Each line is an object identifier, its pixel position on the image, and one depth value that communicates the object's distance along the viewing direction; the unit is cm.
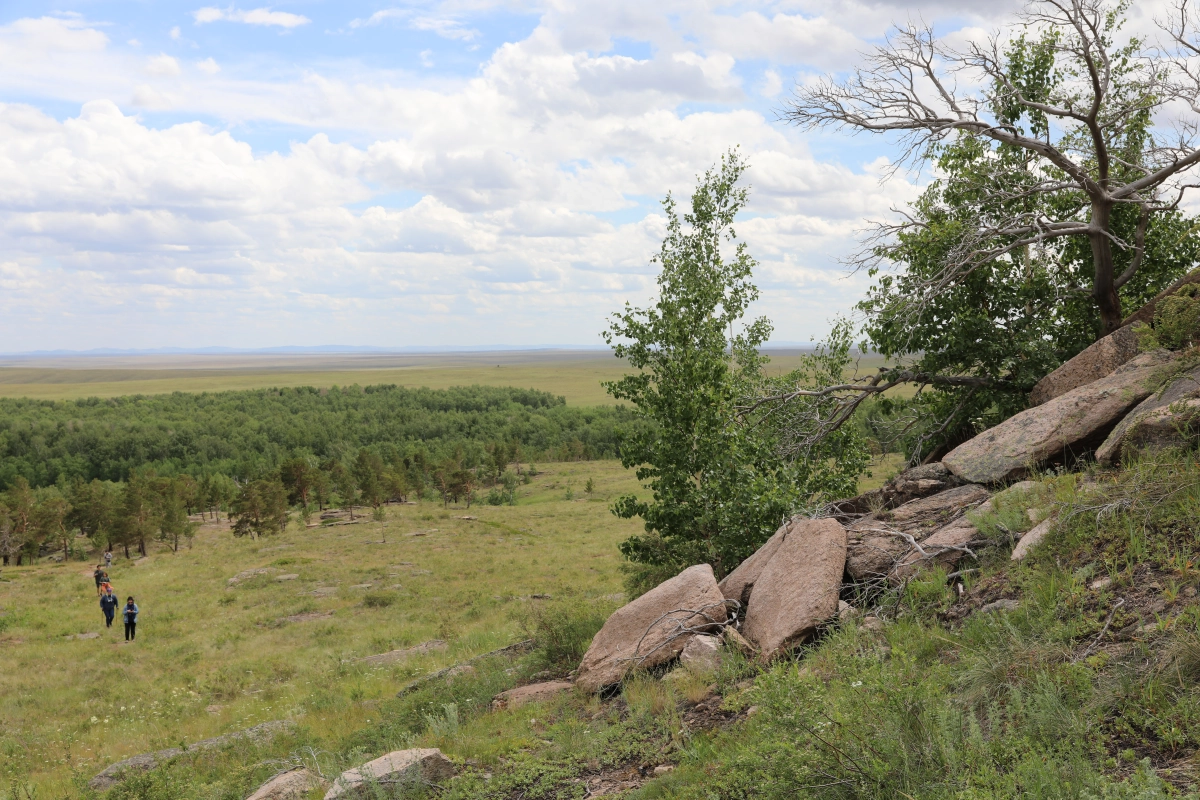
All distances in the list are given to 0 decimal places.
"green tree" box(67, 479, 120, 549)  6303
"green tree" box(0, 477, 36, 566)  5756
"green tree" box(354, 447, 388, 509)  7062
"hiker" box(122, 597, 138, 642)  2695
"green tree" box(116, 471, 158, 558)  5847
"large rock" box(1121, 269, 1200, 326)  1090
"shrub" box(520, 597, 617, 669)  1253
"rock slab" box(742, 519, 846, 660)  822
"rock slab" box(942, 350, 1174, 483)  929
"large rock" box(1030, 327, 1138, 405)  1102
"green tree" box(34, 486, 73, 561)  6113
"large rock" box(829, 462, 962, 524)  1088
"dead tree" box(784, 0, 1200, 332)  1138
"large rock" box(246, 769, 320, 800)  818
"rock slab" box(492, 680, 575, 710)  1028
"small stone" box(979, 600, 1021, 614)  653
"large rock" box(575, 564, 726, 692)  928
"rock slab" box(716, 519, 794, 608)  1005
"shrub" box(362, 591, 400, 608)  3338
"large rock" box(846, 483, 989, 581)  886
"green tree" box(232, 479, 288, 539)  6144
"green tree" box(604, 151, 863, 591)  1379
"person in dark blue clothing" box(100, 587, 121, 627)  2898
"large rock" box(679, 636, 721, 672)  840
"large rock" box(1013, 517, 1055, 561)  716
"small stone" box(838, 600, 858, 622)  808
